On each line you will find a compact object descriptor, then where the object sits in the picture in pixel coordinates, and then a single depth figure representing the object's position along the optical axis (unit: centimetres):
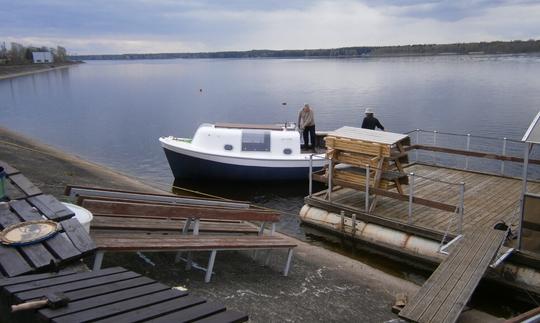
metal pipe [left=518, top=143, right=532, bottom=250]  870
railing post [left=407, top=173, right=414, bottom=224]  1105
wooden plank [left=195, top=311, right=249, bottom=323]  357
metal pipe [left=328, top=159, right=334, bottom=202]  1259
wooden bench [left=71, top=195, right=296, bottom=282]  651
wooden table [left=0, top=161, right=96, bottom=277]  490
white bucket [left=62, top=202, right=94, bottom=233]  621
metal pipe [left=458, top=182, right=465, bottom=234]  1007
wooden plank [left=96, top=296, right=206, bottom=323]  344
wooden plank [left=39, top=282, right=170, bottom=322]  349
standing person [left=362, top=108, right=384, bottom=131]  1642
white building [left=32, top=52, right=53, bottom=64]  17385
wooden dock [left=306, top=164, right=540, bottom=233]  1134
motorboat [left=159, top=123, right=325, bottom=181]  1778
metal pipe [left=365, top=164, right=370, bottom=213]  1170
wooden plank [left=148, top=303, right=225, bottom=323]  350
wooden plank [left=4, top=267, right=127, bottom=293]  389
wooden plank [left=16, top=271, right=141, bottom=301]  375
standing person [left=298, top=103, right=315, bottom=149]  1909
